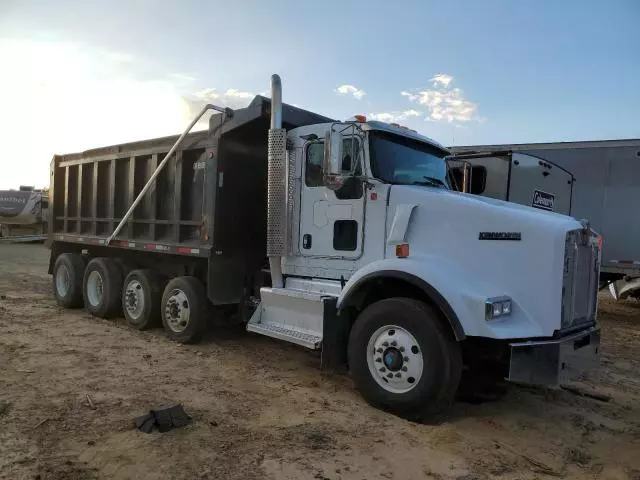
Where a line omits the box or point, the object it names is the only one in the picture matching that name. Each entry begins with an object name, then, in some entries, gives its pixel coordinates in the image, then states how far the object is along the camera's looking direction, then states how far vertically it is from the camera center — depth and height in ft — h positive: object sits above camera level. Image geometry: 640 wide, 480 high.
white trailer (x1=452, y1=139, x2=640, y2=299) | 38.04 +3.31
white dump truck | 14.70 -0.91
